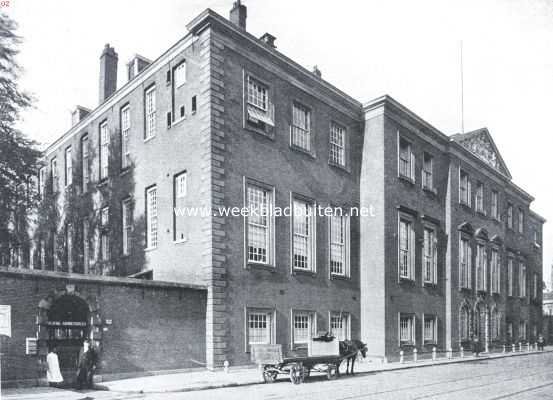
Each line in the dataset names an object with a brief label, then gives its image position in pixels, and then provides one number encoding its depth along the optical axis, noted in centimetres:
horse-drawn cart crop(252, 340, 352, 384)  1689
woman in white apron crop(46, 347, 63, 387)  1569
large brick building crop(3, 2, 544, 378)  2150
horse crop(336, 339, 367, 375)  1947
